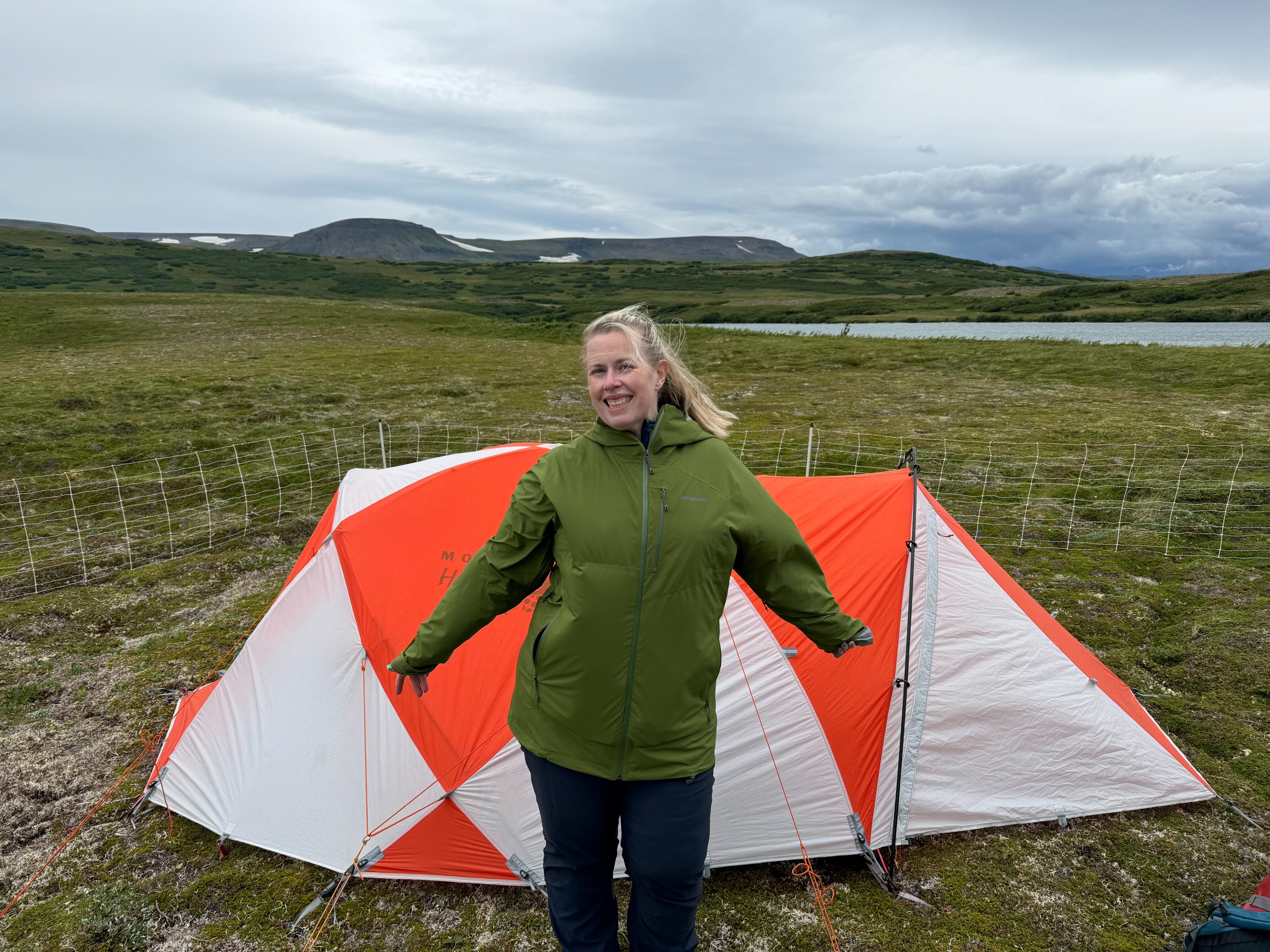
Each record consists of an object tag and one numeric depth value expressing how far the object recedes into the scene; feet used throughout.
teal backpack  12.22
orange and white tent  16.02
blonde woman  8.86
